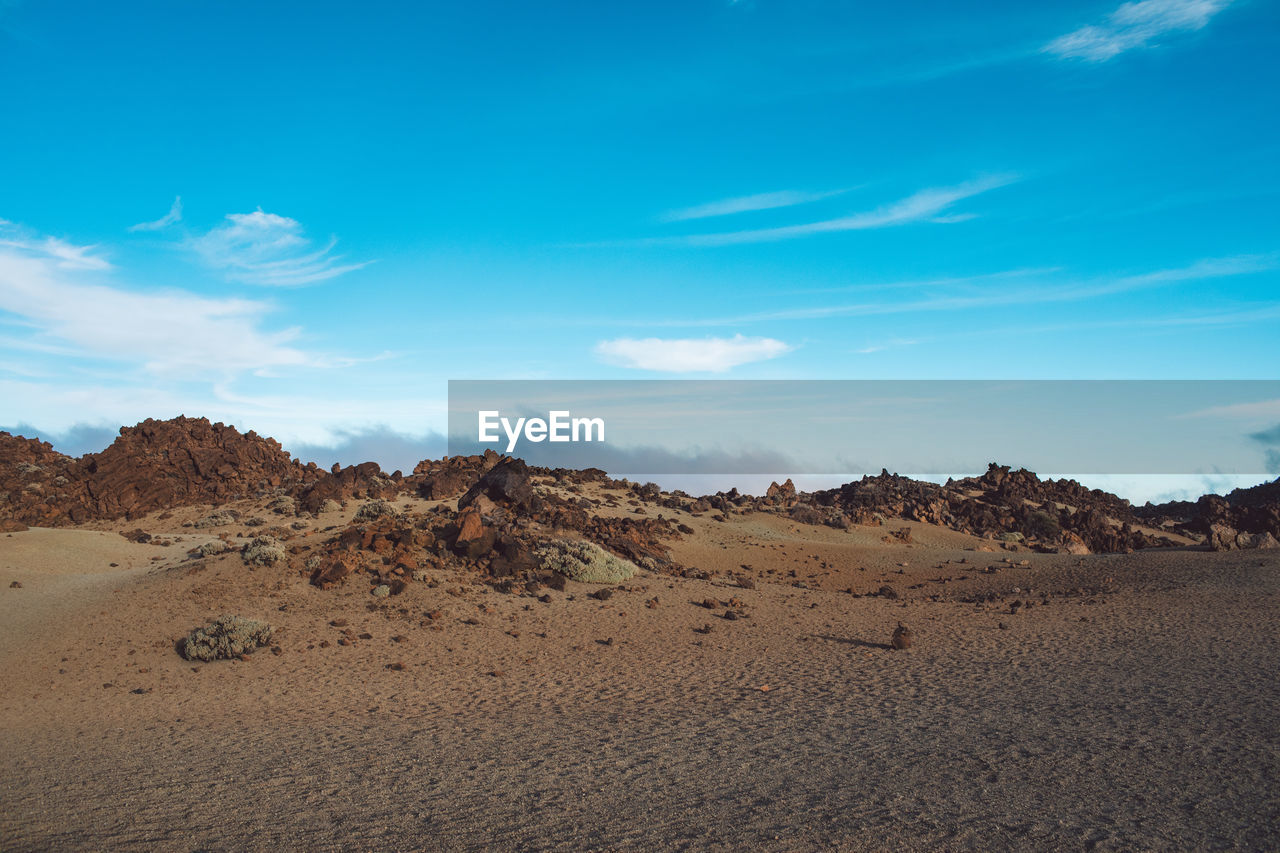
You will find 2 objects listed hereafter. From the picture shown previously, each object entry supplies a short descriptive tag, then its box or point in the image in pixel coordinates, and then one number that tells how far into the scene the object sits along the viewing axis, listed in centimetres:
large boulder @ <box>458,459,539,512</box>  2795
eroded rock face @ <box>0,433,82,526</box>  3597
